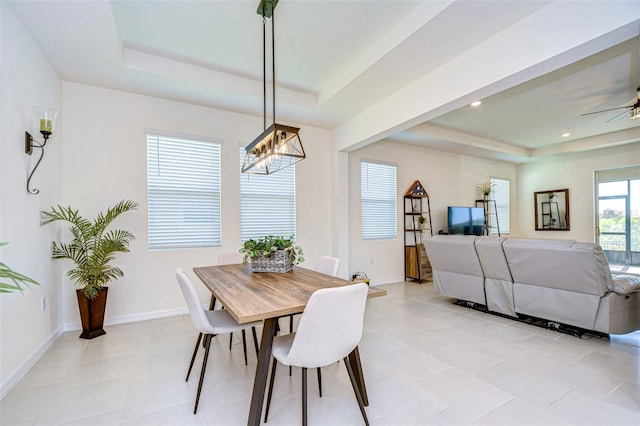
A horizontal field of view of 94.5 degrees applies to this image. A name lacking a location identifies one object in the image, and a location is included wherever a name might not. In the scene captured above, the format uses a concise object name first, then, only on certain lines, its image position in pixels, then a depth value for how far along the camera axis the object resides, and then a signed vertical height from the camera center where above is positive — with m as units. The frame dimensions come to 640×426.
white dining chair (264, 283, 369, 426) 1.46 -0.62
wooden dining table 1.57 -0.53
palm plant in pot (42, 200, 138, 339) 3.06 -0.49
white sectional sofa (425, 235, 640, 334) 2.76 -0.76
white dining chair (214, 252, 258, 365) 3.26 -0.52
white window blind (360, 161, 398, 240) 5.54 +0.21
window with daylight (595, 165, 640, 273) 5.39 -0.13
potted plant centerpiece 2.66 -0.40
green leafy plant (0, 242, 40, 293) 0.95 -0.20
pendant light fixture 2.29 +0.58
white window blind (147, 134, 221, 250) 3.79 +0.27
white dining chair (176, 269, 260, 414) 1.87 -0.76
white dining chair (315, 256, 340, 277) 2.79 -0.53
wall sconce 2.48 +0.77
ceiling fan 3.46 +1.19
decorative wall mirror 7.21 -0.01
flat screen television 6.28 -0.22
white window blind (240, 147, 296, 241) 4.38 +0.12
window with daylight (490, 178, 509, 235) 7.61 +0.21
